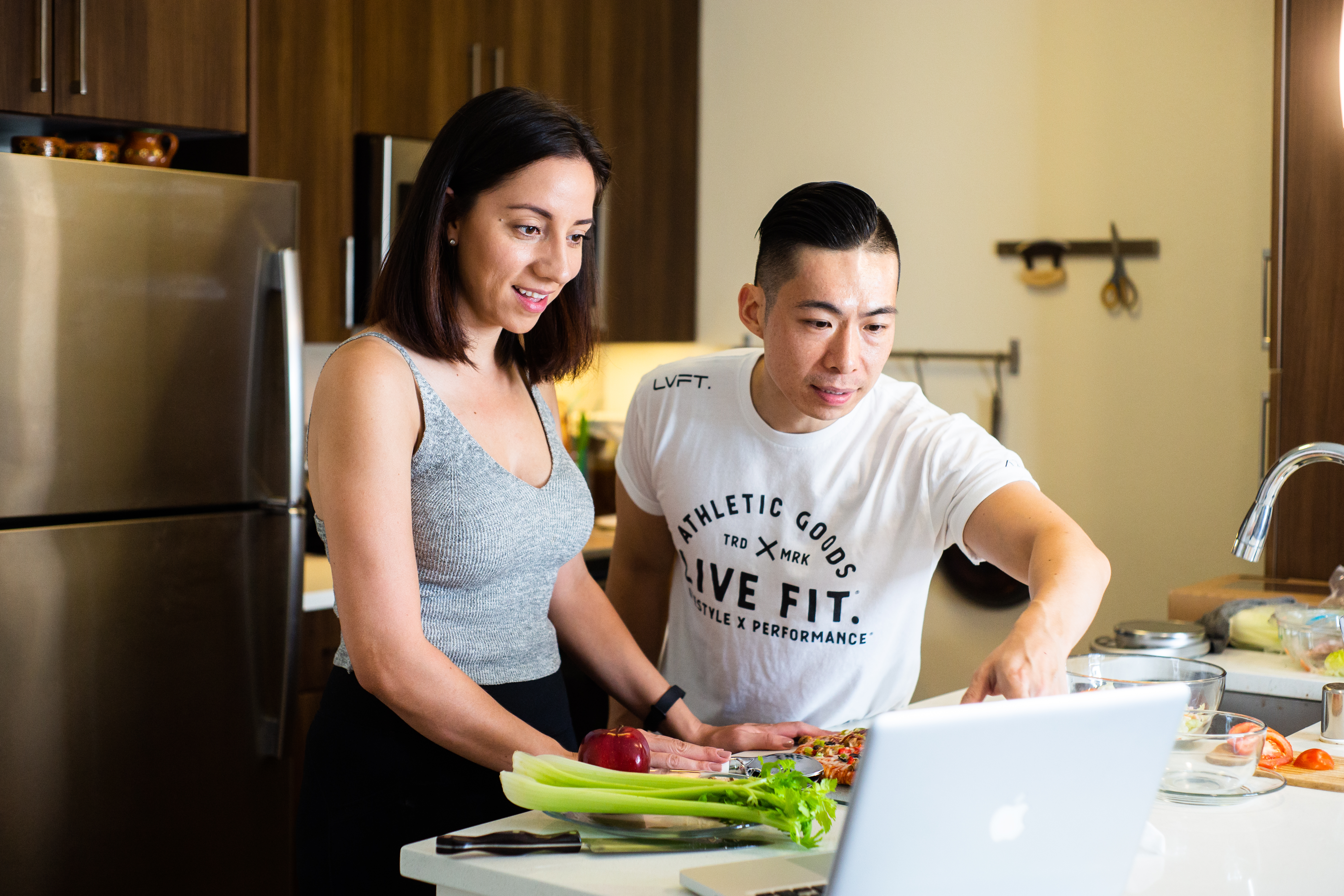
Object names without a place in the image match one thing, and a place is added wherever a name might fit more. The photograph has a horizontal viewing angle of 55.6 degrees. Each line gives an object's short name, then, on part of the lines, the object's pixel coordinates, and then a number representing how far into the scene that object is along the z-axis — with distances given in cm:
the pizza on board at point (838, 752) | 127
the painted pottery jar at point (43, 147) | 230
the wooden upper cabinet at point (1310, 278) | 253
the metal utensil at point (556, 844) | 108
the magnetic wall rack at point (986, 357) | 342
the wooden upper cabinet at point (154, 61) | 236
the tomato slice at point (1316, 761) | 144
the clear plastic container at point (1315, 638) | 199
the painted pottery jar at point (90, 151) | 235
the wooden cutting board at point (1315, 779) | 138
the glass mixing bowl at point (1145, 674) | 140
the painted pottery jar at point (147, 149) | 247
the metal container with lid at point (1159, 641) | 214
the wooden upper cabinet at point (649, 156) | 370
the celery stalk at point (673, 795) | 109
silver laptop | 85
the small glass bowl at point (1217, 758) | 131
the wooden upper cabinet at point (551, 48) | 340
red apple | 119
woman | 132
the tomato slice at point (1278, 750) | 145
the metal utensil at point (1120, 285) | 322
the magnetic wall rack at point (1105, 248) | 318
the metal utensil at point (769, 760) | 126
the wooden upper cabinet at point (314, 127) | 281
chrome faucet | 156
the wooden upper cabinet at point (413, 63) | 305
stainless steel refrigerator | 217
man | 153
